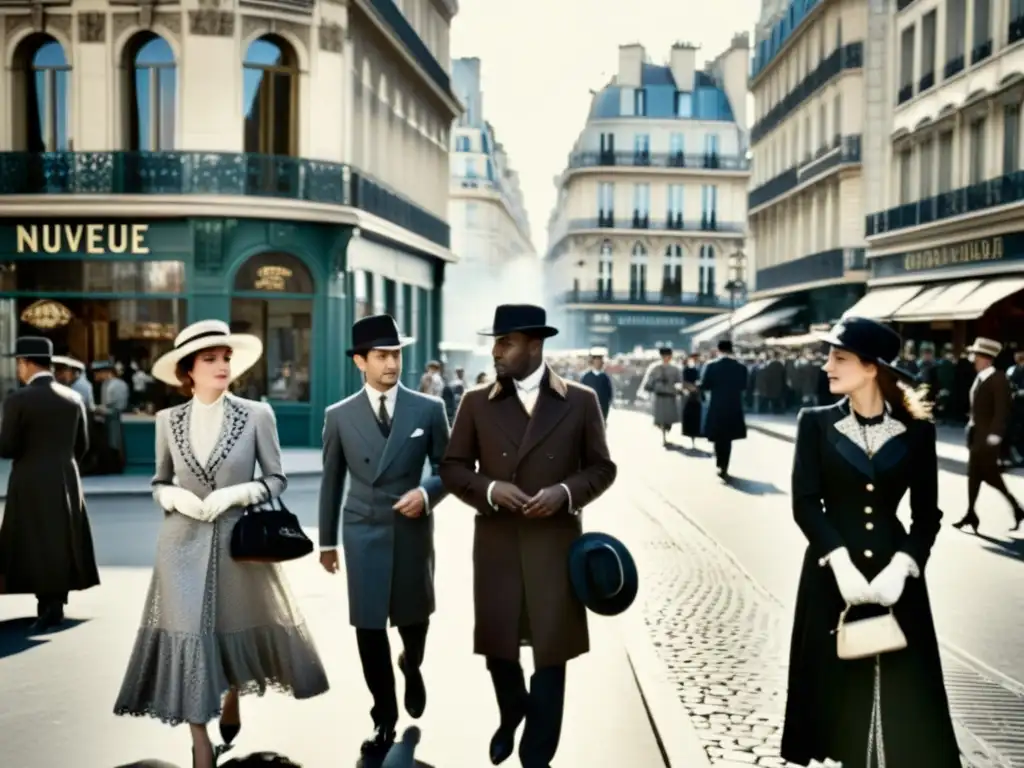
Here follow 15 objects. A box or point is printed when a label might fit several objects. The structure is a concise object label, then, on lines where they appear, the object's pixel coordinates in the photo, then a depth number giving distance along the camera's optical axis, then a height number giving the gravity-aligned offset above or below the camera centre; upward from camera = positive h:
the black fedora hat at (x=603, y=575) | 5.34 -0.94
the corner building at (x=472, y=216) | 87.88 +7.85
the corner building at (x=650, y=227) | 77.25 +6.15
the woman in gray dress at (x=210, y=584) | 5.62 -1.05
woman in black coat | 4.78 -0.82
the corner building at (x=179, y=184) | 24.00 +2.66
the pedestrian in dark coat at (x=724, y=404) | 19.06 -0.96
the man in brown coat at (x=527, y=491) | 5.58 -0.64
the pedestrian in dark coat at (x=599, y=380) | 21.89 -0.71
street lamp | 41.81 +1.97
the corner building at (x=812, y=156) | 44.50 +6.44
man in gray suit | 6.18 -0.79
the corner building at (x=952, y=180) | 30.03 +3.91
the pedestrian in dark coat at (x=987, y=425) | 13.43 -0.87
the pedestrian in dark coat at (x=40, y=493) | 9.03 -1.07
